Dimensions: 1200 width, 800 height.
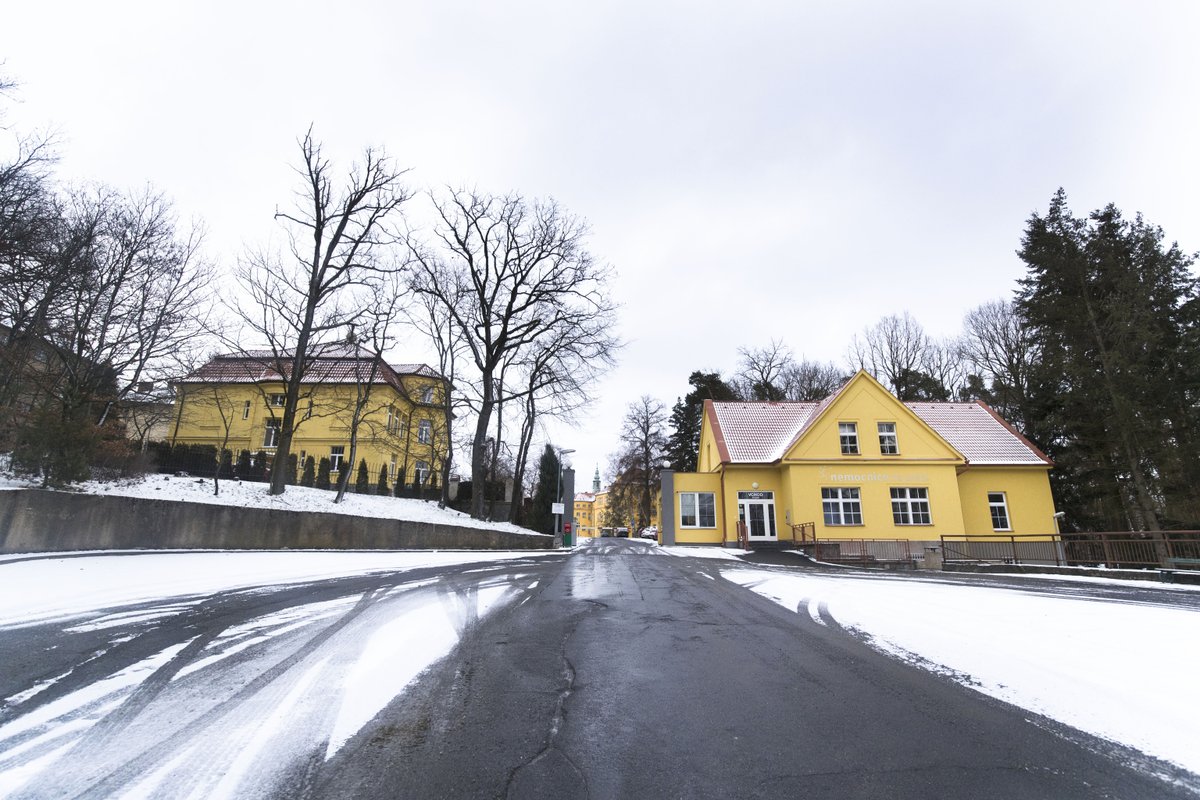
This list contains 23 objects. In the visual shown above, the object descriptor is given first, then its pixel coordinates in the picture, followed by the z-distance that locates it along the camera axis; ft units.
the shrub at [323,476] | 91.30
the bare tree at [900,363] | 145.55
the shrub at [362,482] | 97.35
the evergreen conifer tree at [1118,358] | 72.23
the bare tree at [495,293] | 94.38
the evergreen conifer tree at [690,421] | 181.06
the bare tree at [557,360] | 99.40
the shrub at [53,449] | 40.27
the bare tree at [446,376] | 97.14
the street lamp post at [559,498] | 116.47
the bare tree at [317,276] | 67.77
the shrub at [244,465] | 75.92
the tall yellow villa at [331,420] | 128.26
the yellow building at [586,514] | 523.29
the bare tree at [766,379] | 172.86
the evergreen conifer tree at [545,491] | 134.82
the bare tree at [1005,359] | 113.08
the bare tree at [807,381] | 176.04
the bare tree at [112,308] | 55.31
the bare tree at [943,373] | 141.69
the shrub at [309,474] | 90.22
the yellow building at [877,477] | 90.99
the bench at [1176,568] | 46.44
